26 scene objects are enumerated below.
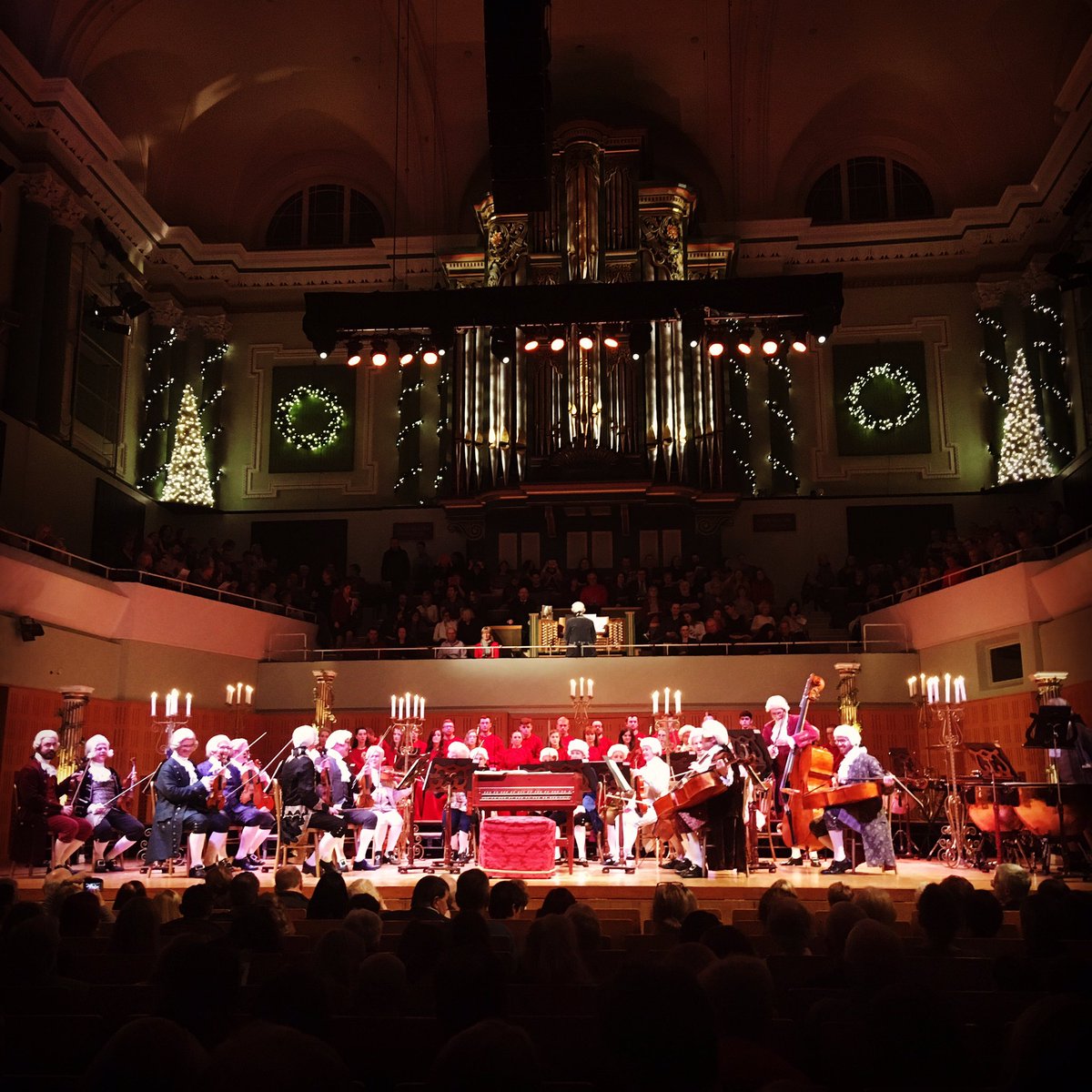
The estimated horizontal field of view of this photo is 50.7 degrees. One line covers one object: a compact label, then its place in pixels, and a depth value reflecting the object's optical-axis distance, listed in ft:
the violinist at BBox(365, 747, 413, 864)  40.42
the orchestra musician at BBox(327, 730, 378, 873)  39.01
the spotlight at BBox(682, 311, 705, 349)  43.75
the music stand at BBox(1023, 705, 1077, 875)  36.65
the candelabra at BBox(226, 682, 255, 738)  59.31
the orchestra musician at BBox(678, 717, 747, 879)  35.58
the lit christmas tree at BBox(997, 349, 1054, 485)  66.03
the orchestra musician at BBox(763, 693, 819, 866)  38.65
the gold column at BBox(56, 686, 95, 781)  43.93
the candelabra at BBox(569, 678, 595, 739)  48.42
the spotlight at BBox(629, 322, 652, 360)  50.55
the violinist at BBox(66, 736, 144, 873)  38.93
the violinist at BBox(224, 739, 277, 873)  38.01
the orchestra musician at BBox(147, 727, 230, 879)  36.01
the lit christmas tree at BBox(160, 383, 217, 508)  70.44
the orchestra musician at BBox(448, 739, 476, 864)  43.73
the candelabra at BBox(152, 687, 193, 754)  37.42
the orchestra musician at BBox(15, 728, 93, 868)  38.22
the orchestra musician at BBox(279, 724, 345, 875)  38.04
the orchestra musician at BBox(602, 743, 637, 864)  39.63
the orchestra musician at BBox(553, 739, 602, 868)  42.91
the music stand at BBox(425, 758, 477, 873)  40.70
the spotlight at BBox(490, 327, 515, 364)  49.93
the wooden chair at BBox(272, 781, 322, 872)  39.37
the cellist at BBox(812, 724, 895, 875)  35.17
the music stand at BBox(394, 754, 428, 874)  39.96
